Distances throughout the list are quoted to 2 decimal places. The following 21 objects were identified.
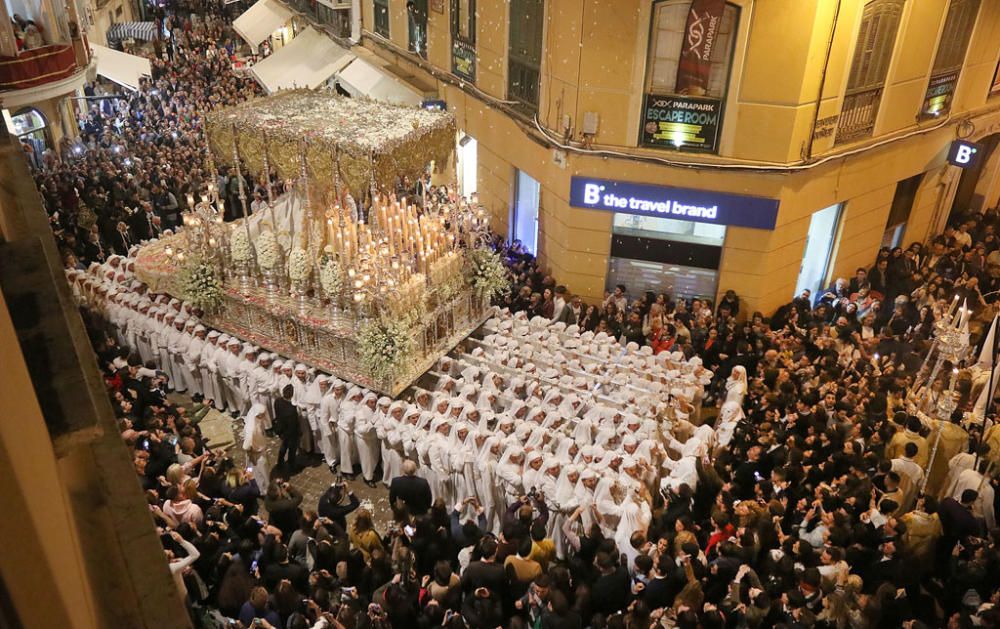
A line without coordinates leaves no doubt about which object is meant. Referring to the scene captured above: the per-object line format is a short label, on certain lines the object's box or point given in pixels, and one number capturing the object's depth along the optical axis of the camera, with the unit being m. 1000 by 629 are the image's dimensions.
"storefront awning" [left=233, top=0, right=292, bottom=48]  29.48
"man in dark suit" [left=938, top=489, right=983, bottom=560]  8.71
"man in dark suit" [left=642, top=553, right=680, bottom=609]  7.76
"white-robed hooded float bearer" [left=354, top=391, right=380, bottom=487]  10.88
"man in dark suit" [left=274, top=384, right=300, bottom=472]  11.02
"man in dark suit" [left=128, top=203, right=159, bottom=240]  17.19
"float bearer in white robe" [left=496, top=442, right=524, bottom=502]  9.62
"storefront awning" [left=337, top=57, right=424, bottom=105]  20.03
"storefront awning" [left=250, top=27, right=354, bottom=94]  23.28
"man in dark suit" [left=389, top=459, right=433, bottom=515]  9.55
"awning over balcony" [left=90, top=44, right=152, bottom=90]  24.28
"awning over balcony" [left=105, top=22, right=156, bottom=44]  32.72
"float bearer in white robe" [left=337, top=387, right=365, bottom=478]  10.96
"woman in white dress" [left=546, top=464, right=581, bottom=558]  9.26
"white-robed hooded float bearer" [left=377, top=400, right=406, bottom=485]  10.59
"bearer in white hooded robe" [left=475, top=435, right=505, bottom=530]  9.86
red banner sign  13.01
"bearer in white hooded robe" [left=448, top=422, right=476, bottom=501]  9.98
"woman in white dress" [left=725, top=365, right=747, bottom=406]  11.40
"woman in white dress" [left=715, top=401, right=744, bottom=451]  10.66
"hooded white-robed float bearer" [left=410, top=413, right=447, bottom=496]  10.32
